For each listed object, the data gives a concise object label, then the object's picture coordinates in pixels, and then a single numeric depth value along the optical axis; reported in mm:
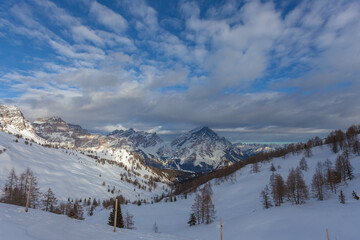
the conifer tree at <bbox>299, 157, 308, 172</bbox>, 149350
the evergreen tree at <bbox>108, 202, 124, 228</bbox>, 60341
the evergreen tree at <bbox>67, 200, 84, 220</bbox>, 108250
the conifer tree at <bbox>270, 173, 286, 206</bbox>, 78938
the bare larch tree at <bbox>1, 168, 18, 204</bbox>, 58644
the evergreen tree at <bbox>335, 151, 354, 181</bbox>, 86975
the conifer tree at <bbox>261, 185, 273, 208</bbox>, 80875
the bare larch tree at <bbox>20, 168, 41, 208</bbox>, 64100
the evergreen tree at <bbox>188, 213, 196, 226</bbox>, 83375
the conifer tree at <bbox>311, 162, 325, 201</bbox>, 73450
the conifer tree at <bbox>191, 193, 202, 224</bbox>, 84438
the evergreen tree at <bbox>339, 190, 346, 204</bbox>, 56262
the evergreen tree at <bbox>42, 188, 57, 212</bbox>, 78812
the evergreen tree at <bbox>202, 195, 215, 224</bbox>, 79562
